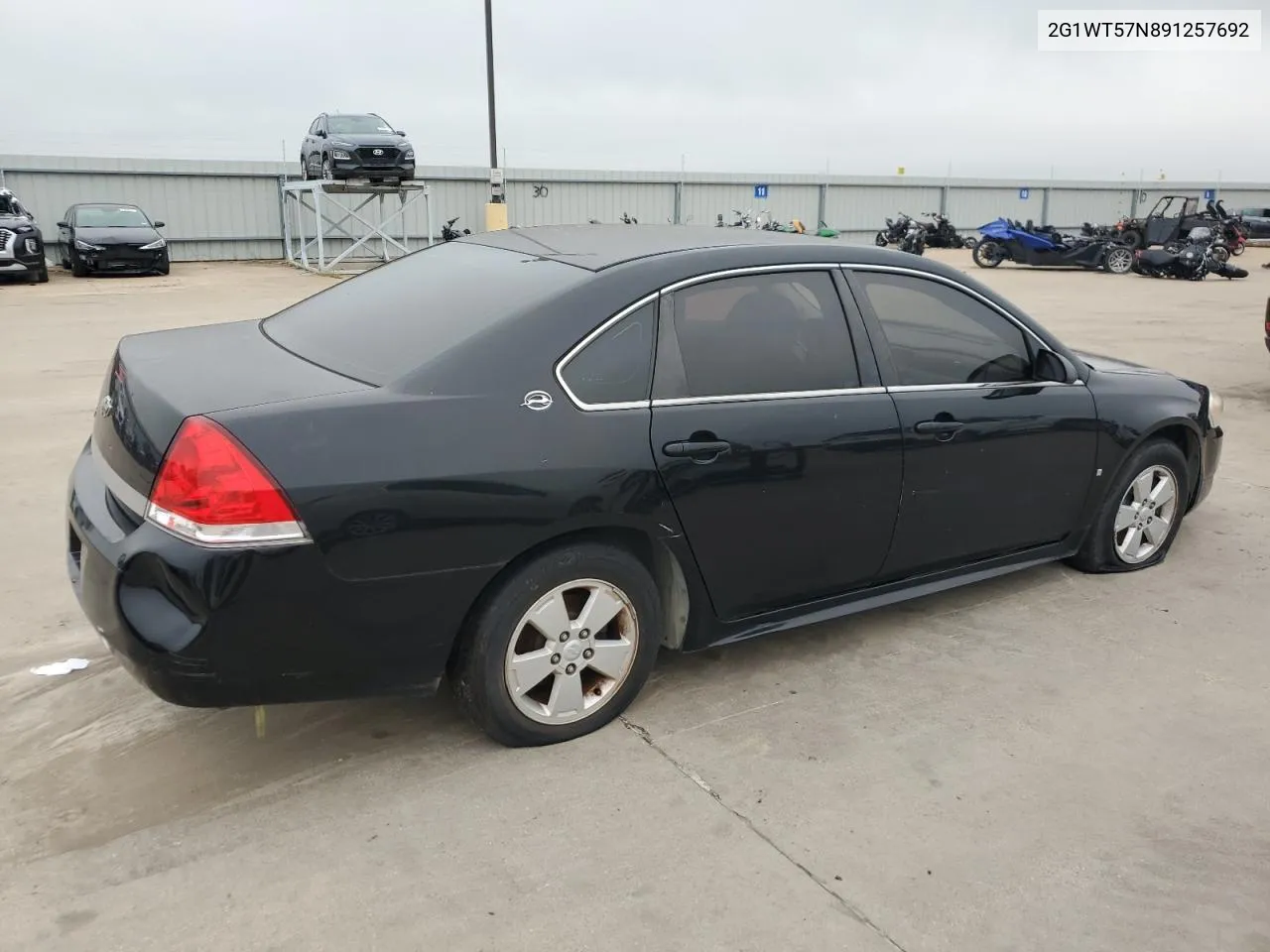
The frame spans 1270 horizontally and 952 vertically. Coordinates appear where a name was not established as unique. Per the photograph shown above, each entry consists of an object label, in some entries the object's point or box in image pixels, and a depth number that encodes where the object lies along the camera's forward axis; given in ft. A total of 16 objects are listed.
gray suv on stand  68.80
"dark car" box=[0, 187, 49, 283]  59.21
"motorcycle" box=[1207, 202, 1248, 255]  88.07
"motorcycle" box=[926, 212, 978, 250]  103.19
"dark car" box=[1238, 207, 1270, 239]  113.39
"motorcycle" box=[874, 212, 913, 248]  97.45
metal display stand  79.46
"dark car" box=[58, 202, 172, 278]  64.75
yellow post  79.61
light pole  79.10
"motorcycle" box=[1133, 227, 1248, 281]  75.56
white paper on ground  11.77
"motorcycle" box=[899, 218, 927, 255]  93.07
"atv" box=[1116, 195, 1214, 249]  82.99
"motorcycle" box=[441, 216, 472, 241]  79.99
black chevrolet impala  8.55
